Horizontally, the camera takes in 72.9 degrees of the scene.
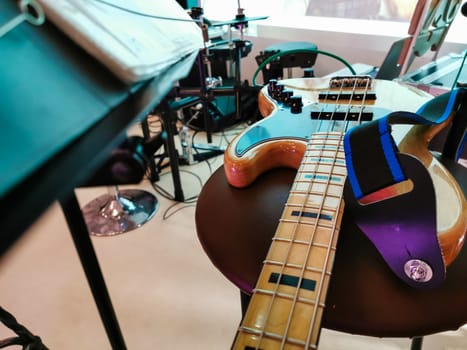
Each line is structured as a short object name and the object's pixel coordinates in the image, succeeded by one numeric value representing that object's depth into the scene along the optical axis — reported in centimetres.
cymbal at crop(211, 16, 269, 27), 128
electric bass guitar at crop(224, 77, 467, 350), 35
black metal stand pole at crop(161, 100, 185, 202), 136
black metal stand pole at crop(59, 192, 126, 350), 40
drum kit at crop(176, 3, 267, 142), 130
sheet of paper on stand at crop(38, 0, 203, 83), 29
